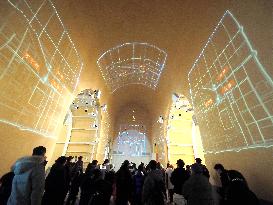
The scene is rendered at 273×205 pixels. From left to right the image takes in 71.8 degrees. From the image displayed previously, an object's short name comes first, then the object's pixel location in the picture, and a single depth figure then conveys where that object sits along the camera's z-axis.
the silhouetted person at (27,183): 2.48
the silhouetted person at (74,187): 5.25
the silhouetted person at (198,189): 2.98
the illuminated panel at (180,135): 11.57
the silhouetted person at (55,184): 3.89
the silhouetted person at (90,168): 4.35
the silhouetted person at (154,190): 3.49
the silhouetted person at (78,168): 5.71
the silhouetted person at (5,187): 3.13
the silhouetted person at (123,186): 4.18
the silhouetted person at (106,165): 7.01
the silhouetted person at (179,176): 5.02
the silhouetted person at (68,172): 5.05
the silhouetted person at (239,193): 2.44
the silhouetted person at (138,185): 4.88
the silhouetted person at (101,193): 2.80
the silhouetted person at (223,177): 4.05
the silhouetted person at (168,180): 6.69
